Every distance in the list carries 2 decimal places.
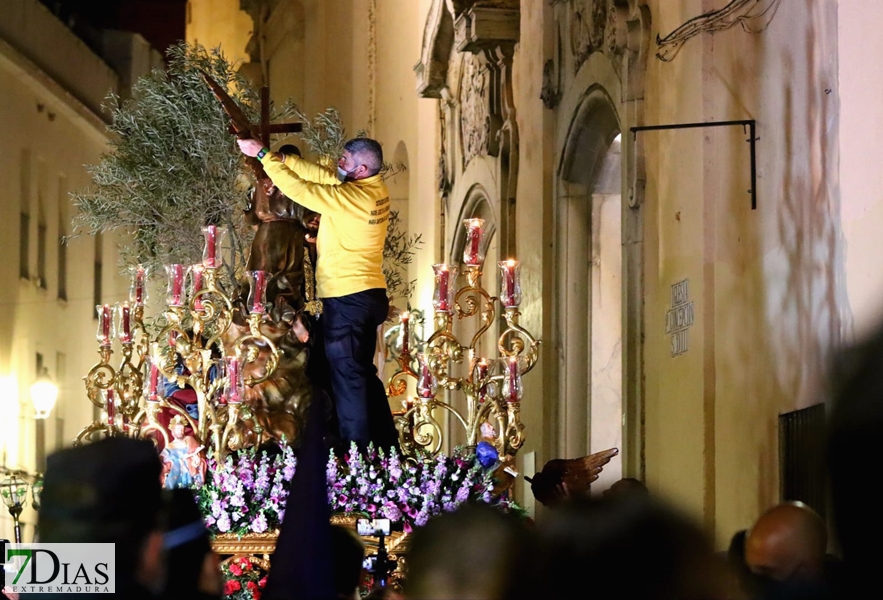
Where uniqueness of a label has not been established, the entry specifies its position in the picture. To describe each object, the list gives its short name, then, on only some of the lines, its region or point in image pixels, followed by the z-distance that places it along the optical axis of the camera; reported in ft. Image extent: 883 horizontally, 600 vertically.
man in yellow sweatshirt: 52.22
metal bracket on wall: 54.82
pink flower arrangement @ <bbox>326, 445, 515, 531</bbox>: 45.77
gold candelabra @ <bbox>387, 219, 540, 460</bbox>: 51.53
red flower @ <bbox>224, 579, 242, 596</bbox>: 43.27
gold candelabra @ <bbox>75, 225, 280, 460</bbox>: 51.09
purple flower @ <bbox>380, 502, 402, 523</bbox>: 45.43
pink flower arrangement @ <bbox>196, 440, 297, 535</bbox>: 44.55
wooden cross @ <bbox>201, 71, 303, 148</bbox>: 53.79
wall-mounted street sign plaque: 60.41
